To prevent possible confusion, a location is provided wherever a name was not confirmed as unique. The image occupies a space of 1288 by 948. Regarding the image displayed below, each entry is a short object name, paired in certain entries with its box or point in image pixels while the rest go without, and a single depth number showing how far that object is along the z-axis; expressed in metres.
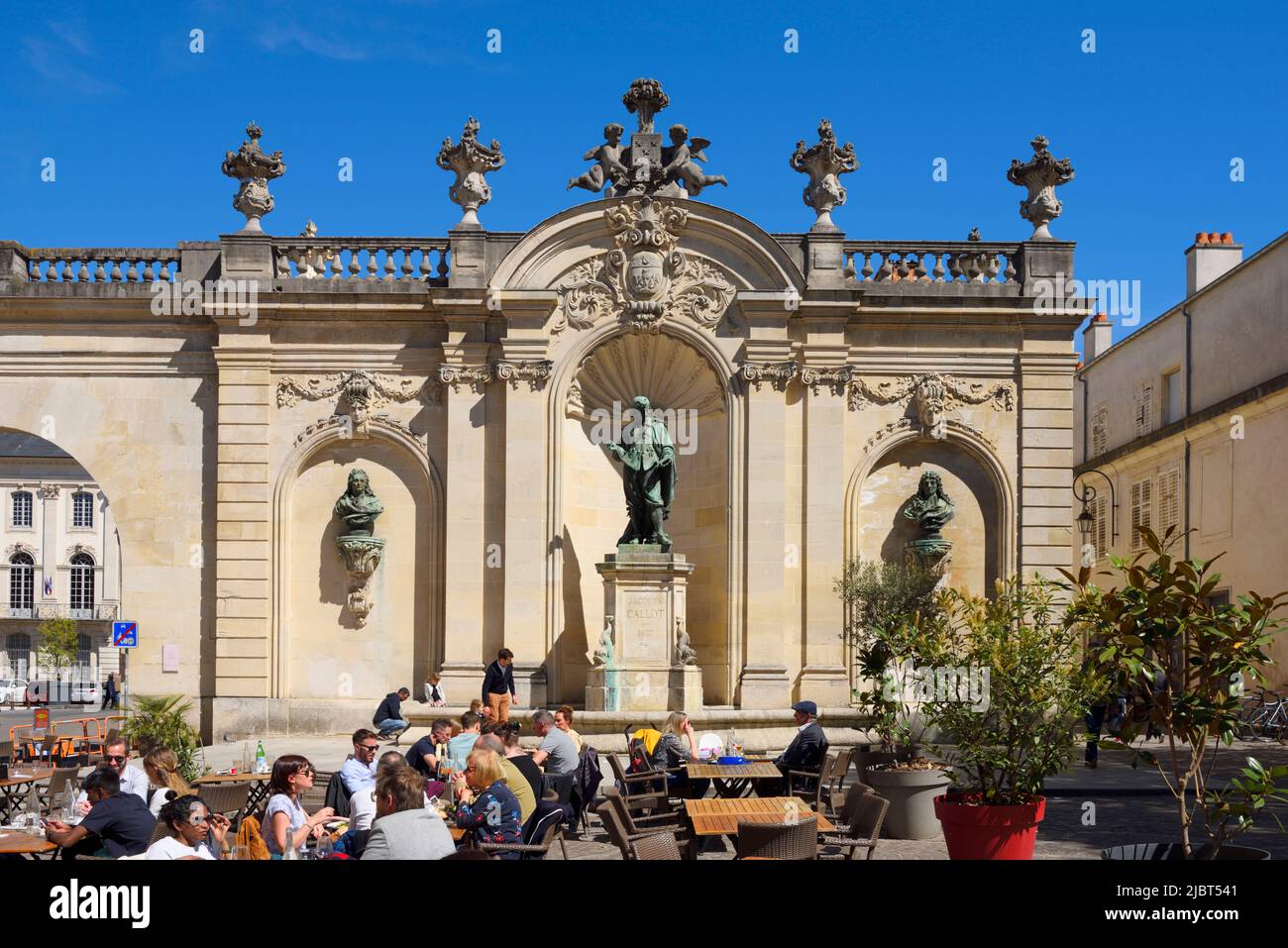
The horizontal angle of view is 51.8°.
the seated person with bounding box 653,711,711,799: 13.44
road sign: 20.14
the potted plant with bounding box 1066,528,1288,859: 8.21
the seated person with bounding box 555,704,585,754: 13.36
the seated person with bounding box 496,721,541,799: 11.43
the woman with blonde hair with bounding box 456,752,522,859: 9.60
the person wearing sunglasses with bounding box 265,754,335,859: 8.98
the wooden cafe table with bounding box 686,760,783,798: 12.66
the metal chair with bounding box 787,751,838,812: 12.69
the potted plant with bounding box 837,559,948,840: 11.92
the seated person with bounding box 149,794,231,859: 7.89
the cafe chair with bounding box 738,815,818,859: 8.65
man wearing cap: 13.32
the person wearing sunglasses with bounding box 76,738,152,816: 10.70
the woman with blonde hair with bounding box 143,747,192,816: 10.40
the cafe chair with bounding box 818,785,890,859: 9.98
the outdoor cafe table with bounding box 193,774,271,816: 12.56
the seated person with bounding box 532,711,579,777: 12.58
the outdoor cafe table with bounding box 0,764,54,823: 12.86
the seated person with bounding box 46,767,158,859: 8.96
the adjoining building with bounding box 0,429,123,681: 60.88
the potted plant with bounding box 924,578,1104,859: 9.81
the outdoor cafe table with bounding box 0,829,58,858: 9.41
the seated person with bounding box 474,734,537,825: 10.41
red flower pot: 9.80
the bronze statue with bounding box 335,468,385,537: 21.97
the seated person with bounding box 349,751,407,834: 9.80
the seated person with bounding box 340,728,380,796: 10.45
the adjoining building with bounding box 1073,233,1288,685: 27.03
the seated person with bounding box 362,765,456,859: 7.44
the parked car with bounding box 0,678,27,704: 56.84
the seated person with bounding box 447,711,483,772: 12.35
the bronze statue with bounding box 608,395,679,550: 20.36
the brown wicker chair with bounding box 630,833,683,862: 8.85
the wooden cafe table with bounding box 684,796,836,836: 9.91
